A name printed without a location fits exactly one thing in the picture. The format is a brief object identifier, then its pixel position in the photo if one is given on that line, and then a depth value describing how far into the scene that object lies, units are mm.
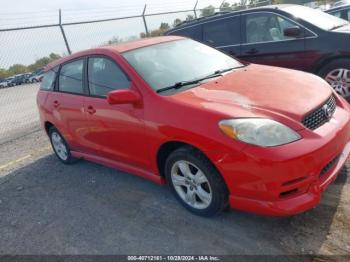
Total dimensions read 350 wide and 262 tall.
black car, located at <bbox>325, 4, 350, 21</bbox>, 9500
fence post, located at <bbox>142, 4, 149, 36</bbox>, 13123
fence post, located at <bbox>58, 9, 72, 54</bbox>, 10414
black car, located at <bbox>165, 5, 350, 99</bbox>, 5906
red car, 3008
